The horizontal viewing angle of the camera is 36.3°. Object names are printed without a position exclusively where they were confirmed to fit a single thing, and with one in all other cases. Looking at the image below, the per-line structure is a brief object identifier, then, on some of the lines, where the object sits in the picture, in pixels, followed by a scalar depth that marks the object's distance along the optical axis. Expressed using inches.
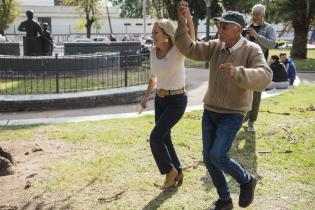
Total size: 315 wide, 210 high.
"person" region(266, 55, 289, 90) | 505.4
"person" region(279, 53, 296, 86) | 555.8
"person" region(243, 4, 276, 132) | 263.7
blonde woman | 181.0
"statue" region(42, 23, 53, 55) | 628.1
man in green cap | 156.3
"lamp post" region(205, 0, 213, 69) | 810.7
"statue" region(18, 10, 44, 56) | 618.8
